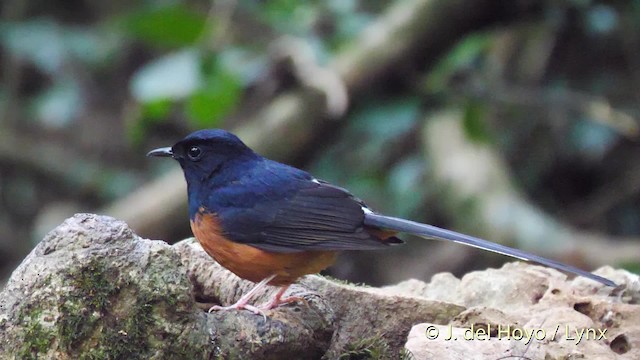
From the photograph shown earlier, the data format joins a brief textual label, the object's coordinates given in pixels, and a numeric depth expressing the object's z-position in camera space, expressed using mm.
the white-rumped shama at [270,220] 7484
